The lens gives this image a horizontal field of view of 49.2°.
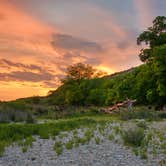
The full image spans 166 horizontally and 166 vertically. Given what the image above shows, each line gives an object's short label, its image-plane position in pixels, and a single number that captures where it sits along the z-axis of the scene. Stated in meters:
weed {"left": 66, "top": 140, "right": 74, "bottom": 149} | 7.41
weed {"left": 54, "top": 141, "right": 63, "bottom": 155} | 6.96
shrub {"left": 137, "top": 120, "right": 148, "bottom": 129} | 11.04
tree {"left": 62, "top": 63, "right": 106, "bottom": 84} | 37.40
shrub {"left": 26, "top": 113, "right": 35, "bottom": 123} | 13.54
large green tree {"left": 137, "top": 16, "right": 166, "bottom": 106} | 22.87
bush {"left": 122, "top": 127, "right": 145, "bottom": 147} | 7.92
